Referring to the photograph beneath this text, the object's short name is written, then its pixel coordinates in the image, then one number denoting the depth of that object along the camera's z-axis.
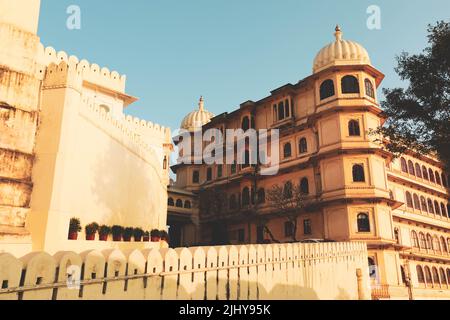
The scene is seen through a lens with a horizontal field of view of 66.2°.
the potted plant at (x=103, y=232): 14.80
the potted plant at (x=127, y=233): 17.10
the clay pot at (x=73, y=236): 12.50
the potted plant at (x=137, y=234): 18.41
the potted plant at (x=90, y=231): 13.96
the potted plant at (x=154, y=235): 21.06
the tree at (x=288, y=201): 28.19
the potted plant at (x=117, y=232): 16.00
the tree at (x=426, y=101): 13.91
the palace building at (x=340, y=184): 26.63
